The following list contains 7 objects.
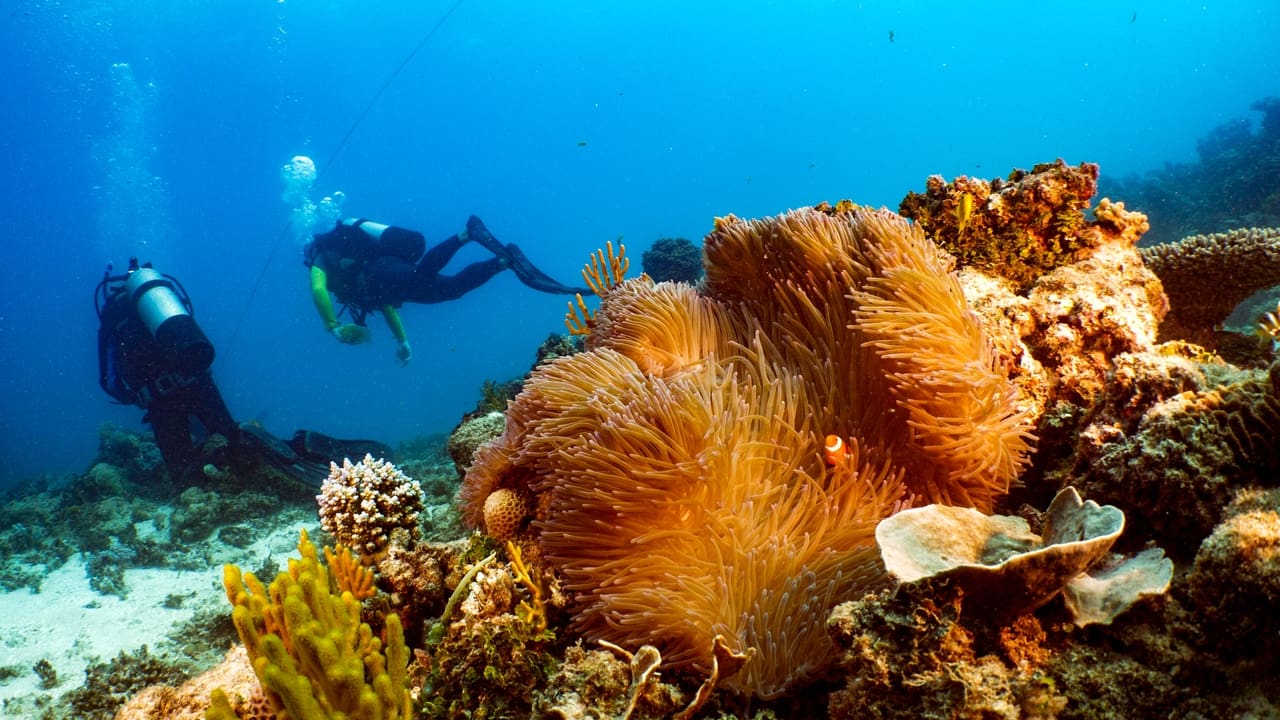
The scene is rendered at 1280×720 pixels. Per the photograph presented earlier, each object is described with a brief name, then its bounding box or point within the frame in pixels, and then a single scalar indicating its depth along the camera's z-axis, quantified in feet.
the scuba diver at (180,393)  35.68
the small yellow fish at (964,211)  11.75
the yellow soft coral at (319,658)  5.89
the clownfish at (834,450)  8.13
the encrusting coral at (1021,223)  11.59
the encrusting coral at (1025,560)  4.90
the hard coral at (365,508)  12.82
